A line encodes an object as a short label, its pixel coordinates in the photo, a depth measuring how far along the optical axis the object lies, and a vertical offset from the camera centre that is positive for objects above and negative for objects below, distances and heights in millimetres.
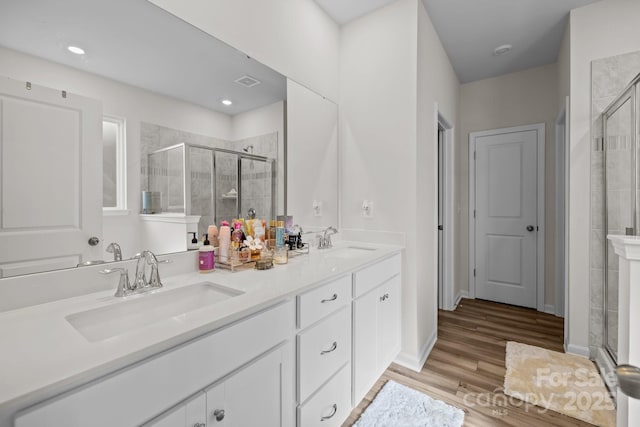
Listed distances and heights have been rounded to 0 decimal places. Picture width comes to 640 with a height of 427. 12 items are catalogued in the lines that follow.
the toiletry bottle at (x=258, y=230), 1661 -105
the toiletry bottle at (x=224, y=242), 1465 -152
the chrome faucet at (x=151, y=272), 1137 -237
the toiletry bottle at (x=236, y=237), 1460 -135
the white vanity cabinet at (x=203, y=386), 592 -436
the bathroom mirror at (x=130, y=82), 954 +528
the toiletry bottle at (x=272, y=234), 1788 -140
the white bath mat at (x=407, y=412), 1564 -1127
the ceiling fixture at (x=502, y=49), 2792 +1574
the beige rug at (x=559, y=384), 1685 -1133
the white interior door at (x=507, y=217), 3270 -69
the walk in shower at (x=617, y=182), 1836 +192
